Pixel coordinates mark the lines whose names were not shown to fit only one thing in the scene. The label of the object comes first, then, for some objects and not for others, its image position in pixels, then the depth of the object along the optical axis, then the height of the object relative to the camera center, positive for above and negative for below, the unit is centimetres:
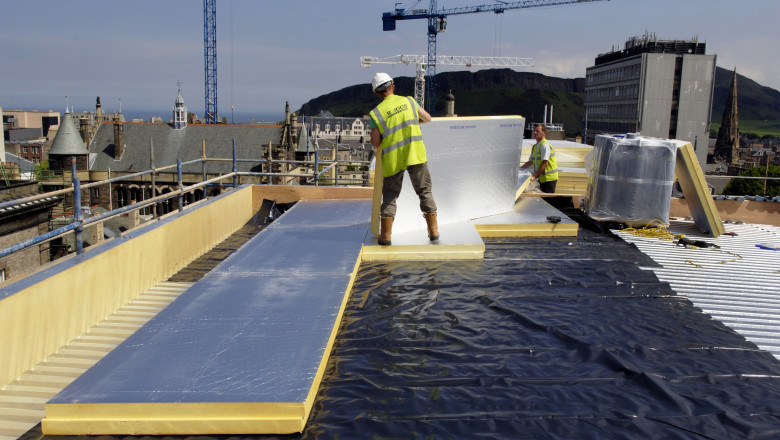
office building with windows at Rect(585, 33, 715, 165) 7644 +819
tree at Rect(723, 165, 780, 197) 3962 -216
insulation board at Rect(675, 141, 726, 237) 755 -48
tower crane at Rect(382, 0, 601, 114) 12012 +2499
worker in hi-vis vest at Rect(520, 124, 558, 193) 948 -23
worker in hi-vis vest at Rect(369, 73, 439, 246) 582 -1
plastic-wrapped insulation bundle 735 -35
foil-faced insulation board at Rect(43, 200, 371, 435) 291 -125
